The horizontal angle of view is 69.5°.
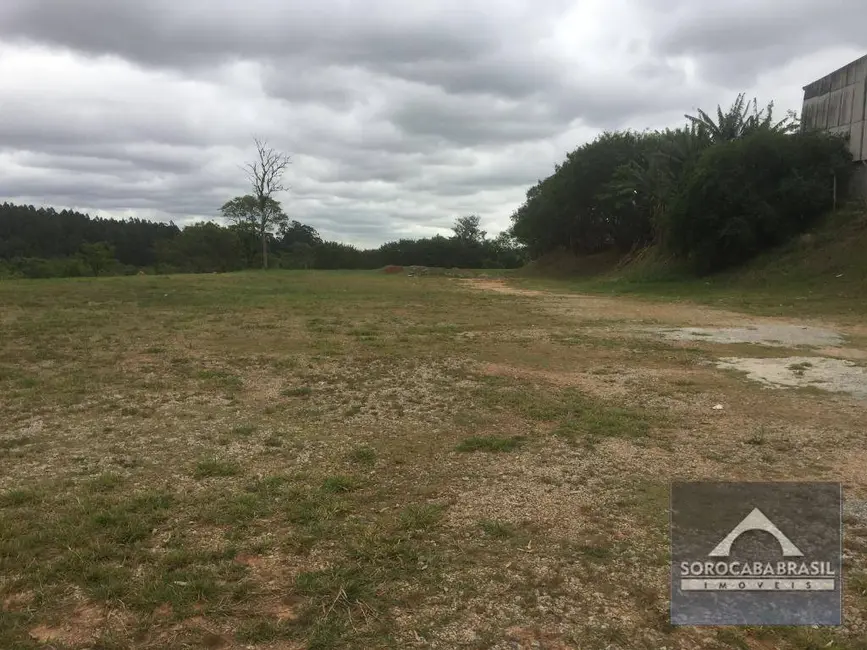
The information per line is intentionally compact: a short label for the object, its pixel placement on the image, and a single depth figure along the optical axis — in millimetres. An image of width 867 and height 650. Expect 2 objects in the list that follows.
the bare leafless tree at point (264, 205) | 48875
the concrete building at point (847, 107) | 22172
